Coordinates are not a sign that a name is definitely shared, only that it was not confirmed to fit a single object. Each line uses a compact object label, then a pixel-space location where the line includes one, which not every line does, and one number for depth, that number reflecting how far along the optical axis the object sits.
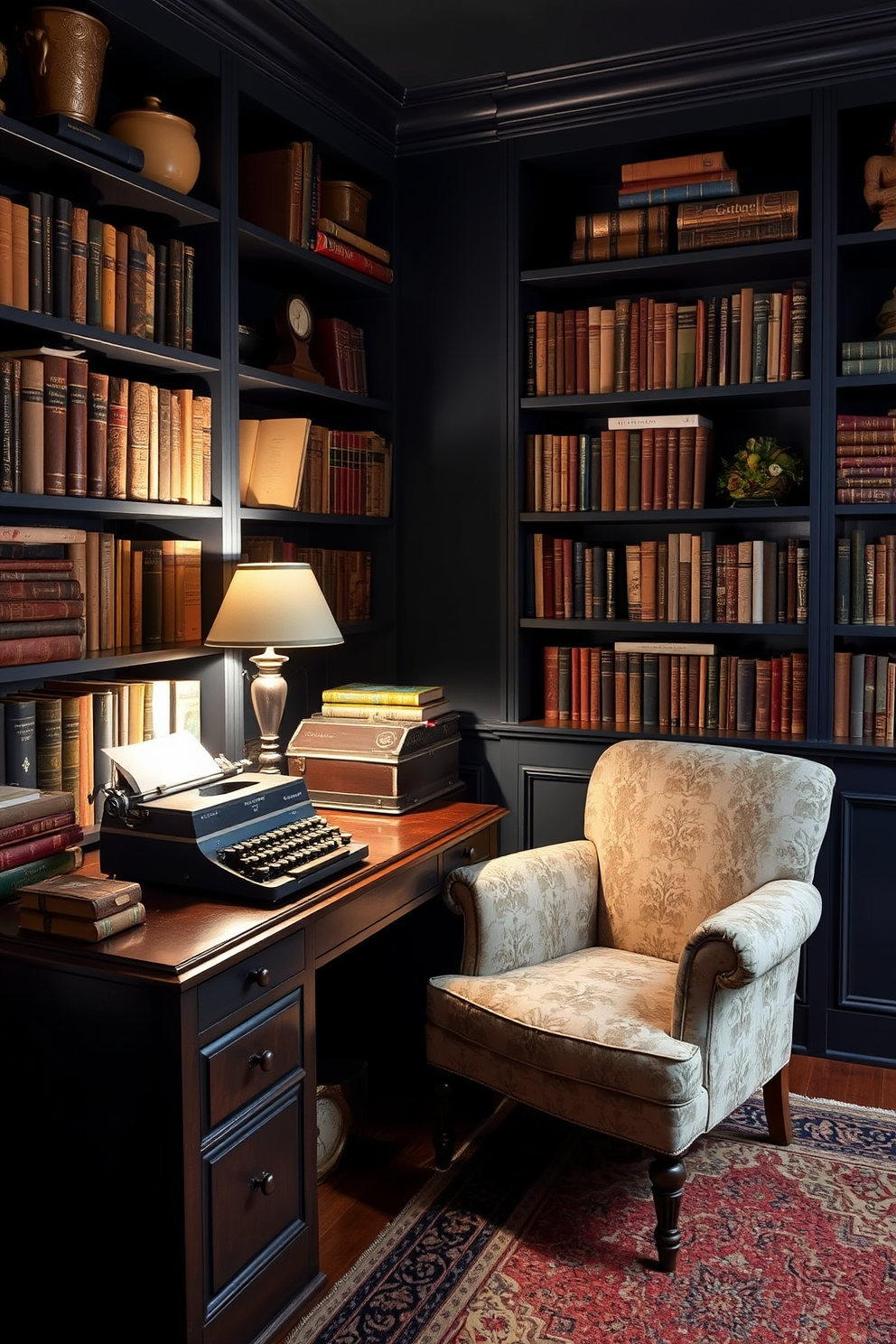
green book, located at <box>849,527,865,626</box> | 3.26
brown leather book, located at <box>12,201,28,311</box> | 2.30
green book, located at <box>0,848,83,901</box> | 2.17
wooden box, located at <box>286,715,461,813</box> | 3.00
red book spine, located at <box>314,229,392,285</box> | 3.31
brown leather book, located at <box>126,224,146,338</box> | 2.60
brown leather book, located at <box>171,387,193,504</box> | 2.79
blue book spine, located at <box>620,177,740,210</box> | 3.31
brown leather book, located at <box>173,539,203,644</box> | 2.87
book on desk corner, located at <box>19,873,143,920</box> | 1.96
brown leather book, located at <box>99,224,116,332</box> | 2.51
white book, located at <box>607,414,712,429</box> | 3.42
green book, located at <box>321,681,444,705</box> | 3.18
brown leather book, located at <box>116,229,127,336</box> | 2.56
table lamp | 2.72
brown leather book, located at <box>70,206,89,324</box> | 2.44
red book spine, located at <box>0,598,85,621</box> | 2.29
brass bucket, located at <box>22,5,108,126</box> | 2.39
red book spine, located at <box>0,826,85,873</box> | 2.17
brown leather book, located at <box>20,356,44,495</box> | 2.34
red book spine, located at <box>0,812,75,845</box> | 2.16
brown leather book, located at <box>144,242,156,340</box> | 2.65
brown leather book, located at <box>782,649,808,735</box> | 3.33
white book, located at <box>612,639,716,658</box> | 3.47
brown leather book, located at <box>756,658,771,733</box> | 3.38
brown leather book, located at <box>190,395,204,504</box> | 2.82
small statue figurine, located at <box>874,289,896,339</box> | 3.27
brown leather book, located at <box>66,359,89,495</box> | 2.44
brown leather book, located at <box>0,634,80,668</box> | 2.29
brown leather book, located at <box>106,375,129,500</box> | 2.57
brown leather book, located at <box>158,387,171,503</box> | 2.72
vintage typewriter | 2.19
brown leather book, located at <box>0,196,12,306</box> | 2.27
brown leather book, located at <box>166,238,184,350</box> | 2.74
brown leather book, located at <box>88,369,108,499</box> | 2.50
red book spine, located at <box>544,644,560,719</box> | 3.67
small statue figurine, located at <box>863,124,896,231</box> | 3.16
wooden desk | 1.89
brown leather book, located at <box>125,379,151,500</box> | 2.62
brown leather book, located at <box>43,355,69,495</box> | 2.39
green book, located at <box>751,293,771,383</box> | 3.31
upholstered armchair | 2.31
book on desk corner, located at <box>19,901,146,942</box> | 1.96
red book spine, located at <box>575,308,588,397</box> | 3.54
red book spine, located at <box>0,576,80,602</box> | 2.29
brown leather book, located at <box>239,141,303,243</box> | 3.16
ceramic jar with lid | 2.65
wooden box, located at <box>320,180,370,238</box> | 3.46
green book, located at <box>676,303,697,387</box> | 3.41
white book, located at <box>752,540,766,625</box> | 3.38
